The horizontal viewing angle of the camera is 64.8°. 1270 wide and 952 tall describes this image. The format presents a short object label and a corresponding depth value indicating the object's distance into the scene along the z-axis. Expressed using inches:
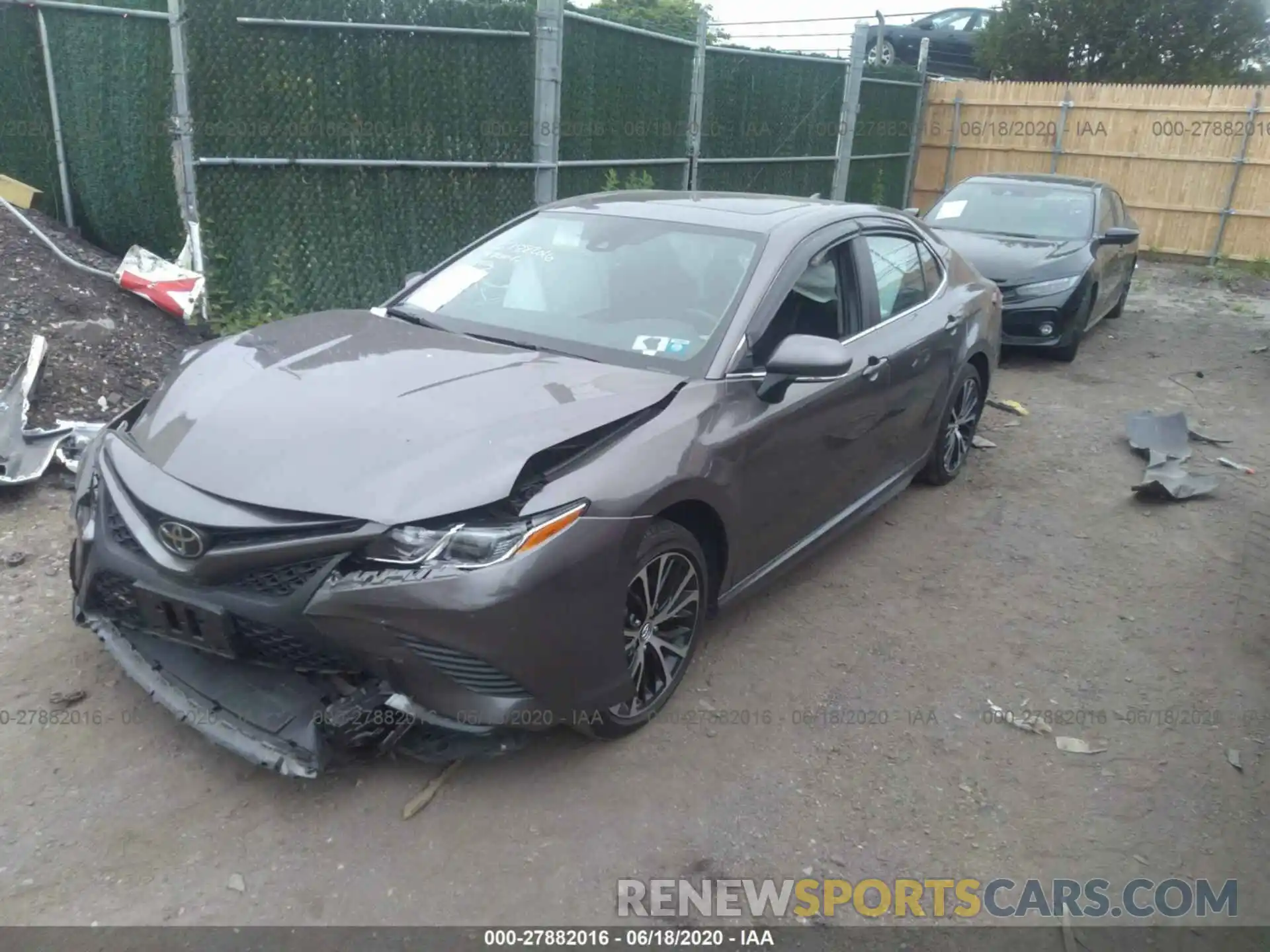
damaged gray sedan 108.4
